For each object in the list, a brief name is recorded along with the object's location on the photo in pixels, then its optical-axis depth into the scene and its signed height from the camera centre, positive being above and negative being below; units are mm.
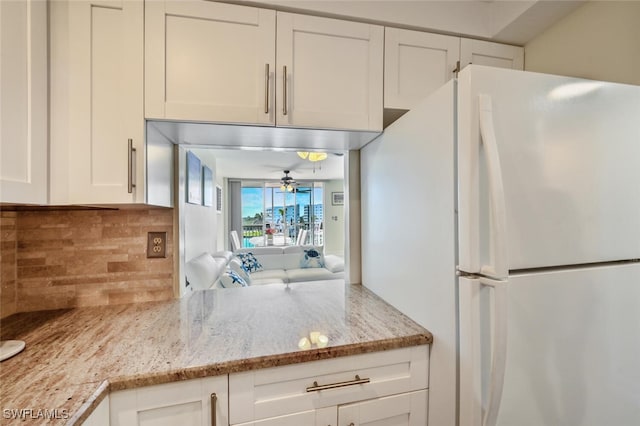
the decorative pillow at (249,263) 3782 -689
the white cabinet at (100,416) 652 -504
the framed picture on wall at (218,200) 4141 +228
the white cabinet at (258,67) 1016 +584
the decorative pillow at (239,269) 3146 -640
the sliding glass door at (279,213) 6855 +32
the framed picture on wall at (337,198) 7234 +427
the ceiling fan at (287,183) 5352 +614
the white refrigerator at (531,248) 754 -104
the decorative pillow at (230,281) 2229 -551
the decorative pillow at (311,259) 4594 -760
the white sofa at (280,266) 3025 -799
